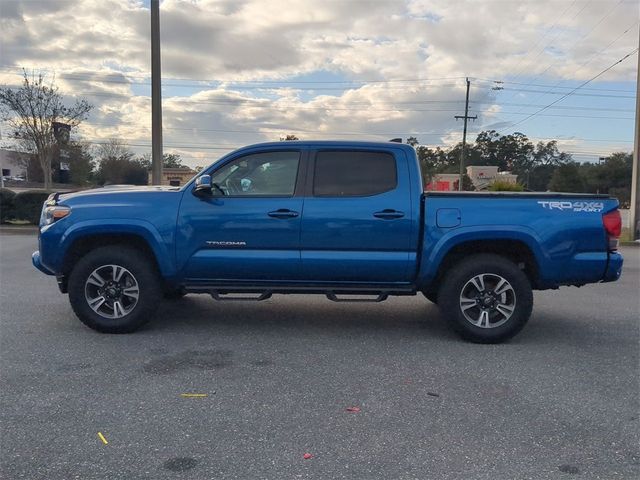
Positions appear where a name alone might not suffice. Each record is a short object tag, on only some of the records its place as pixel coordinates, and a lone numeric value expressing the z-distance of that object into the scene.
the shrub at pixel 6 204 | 18.62
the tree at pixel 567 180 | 72.87
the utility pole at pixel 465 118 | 51.16
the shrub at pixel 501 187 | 24.09
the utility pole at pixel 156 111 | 17.78
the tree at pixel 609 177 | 74.62
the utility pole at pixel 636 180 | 18.37
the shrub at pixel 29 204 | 18.56
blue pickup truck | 5.48
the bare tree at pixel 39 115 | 24.92
